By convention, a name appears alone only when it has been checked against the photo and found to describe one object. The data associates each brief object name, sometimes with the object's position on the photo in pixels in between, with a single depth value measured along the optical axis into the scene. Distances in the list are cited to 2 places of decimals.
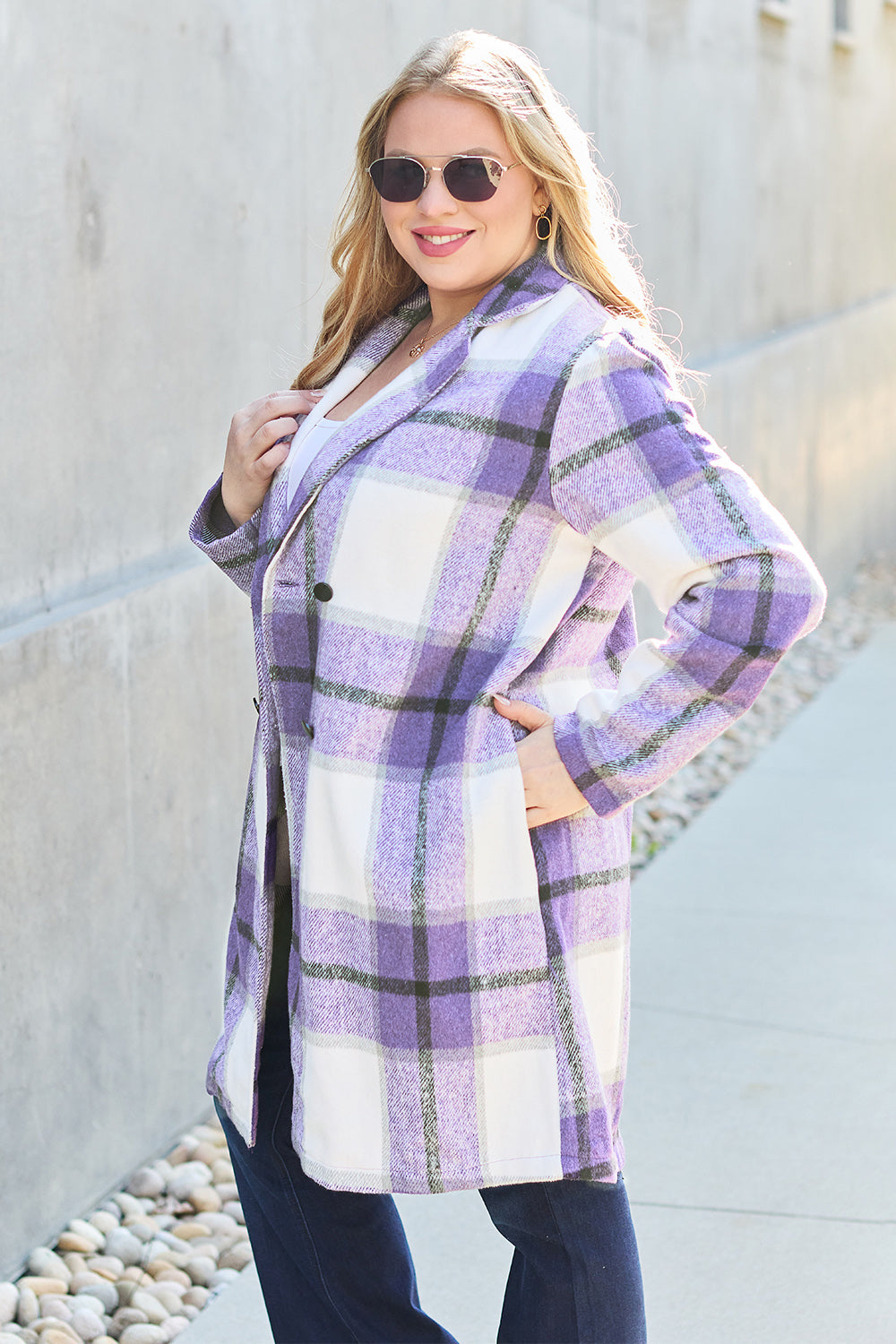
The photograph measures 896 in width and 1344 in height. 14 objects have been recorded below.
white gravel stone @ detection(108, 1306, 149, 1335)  2.85
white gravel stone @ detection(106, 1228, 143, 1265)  3.06
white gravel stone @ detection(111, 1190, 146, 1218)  3.21
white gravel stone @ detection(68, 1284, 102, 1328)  2.86
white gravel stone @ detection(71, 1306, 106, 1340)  2.80
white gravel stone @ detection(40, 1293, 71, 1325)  2.83
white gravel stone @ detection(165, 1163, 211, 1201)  3.29
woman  1.74
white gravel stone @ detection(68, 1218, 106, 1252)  3.08
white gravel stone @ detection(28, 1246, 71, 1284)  2.95
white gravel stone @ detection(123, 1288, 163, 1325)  2.87
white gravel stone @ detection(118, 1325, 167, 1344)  2.79
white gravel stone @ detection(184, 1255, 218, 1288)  3.03
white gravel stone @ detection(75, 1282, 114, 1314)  2.90
